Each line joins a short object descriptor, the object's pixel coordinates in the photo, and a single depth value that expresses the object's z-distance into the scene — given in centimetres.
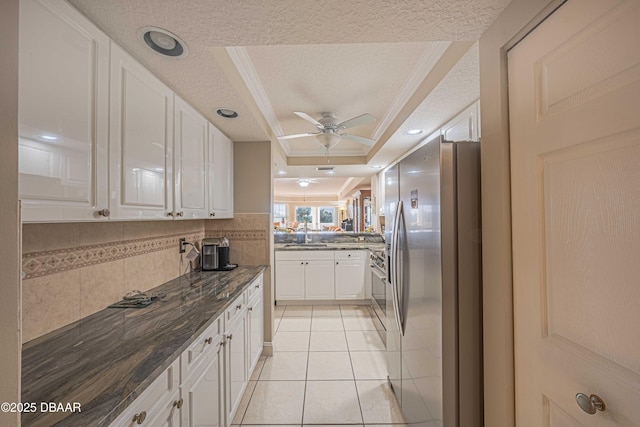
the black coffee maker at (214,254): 246
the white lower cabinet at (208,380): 93
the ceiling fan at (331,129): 257
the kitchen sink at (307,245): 426
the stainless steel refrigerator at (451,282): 121
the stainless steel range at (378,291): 294
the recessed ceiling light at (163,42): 115
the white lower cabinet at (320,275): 410
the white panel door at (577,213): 66
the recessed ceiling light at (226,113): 202
